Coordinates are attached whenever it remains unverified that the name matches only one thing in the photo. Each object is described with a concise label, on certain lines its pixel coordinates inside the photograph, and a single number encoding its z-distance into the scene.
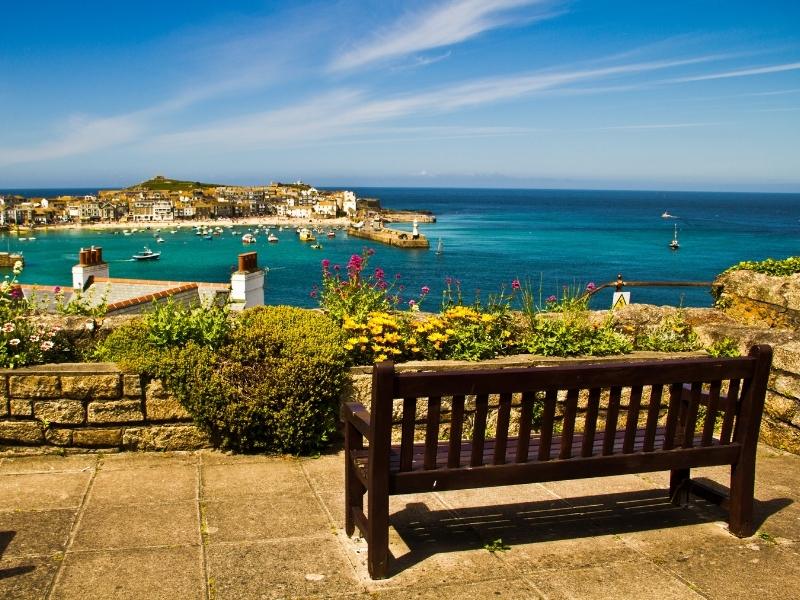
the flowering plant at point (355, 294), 5.89
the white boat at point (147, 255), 92.58
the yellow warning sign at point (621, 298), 9.73
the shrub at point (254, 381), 4.72
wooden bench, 3.18
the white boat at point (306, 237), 117.06
